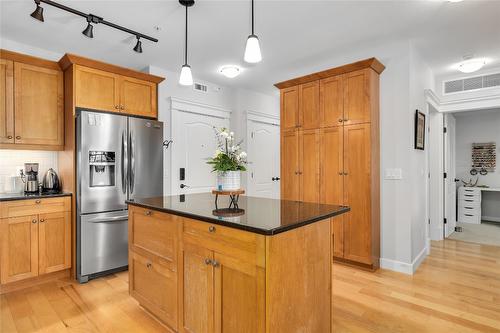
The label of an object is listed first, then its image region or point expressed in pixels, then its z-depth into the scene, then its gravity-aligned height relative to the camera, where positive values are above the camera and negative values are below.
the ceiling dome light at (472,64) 3.69 +1.33
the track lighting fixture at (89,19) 2.22 +1.36
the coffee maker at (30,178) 3.15 -0.12
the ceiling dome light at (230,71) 4.02 +1.37
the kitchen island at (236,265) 1.45 -0.60
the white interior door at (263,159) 5.30 +0.14
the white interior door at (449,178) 4.78 -0.23
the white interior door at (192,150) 4.33 +0.26
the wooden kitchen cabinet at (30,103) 2.93 +0.70
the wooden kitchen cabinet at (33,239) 2.77 -0.74
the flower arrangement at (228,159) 2.01 +0.05
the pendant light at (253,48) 1.90 +0.80
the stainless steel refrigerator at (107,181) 3.03 -0.16
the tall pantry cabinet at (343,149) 3.30 +0.21
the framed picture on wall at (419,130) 3.37 +0.44
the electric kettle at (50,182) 3.29 -0.18
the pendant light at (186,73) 2.46 +0.81
